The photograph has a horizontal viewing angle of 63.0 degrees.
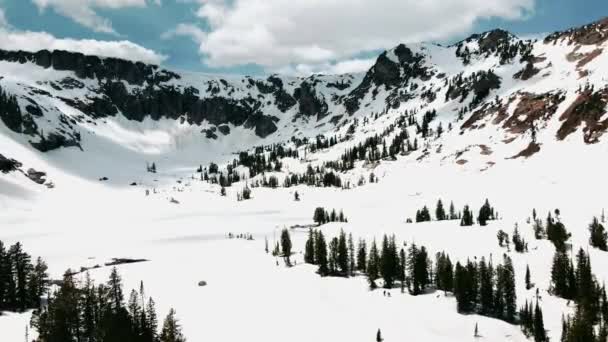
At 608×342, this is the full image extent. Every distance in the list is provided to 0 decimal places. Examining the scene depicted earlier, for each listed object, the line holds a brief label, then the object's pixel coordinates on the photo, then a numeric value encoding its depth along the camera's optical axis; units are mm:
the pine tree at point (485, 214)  158512
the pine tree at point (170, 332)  76500
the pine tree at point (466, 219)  162500
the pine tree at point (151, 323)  83438
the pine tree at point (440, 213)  190875
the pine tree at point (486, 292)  107375
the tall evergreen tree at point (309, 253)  151500
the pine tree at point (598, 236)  125000
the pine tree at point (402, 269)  123856
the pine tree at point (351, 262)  141000
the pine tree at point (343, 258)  140125
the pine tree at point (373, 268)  124625
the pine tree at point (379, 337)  88375
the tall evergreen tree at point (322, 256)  138500
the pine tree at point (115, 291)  96312
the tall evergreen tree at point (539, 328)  90812
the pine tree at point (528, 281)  116125
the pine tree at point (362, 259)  141125
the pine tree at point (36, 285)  108188
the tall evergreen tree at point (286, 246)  153250
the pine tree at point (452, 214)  189075
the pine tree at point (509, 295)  106625
